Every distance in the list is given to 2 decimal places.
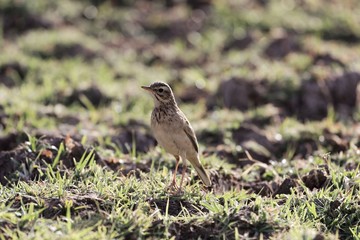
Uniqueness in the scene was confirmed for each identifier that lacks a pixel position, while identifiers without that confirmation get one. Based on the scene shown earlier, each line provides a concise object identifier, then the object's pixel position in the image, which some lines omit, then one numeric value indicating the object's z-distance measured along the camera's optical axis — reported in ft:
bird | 44.42
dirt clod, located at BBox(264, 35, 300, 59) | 84.47
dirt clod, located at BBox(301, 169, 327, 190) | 45.24
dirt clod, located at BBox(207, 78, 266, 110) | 71.20
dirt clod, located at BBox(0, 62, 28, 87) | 75.15
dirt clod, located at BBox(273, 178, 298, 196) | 45.29
